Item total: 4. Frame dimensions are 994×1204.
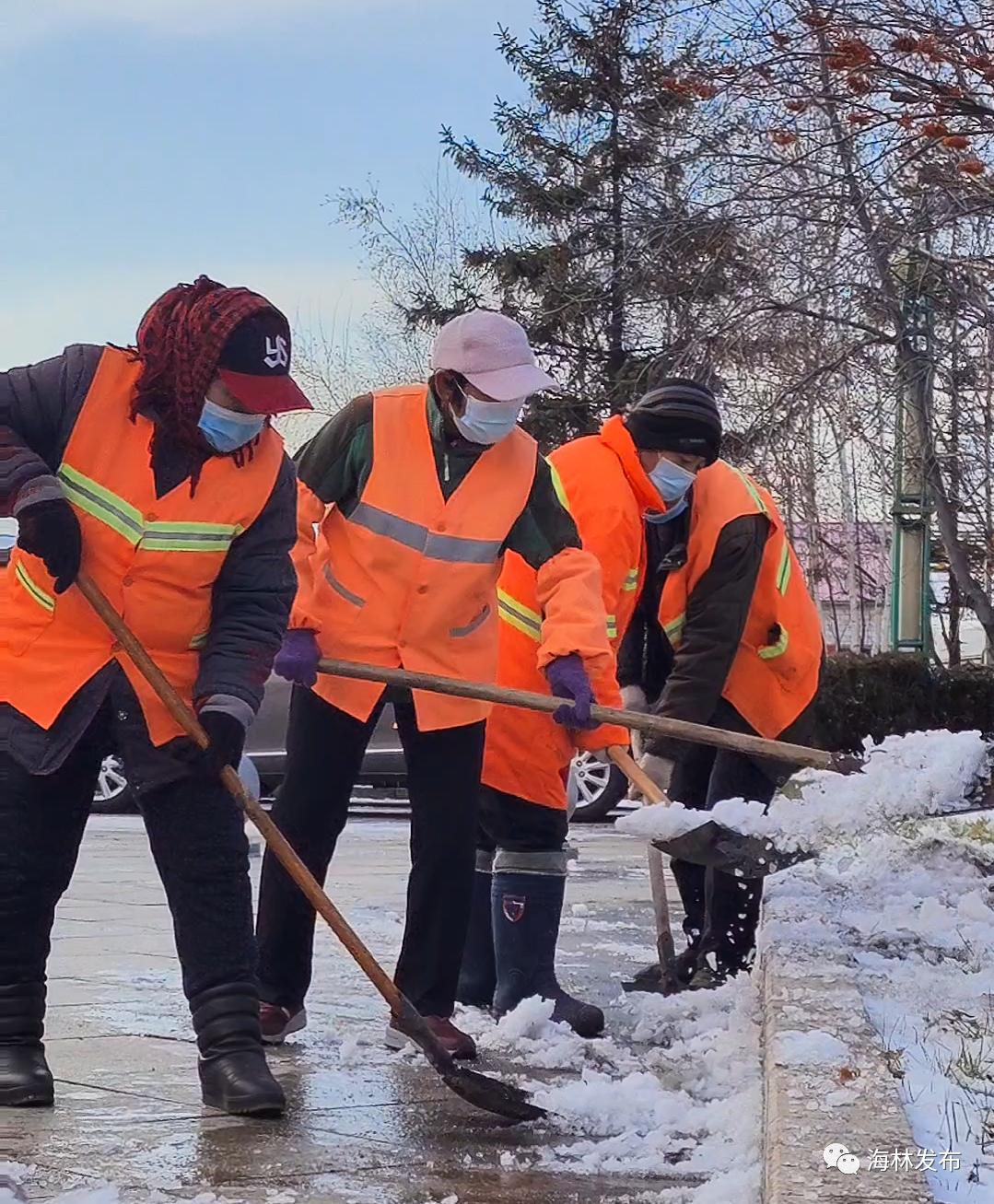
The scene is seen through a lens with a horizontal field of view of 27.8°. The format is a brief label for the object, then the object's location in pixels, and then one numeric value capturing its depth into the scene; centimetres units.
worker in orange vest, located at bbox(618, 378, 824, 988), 580
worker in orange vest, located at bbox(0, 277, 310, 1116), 409
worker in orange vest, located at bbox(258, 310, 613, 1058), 489
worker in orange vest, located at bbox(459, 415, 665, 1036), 535
